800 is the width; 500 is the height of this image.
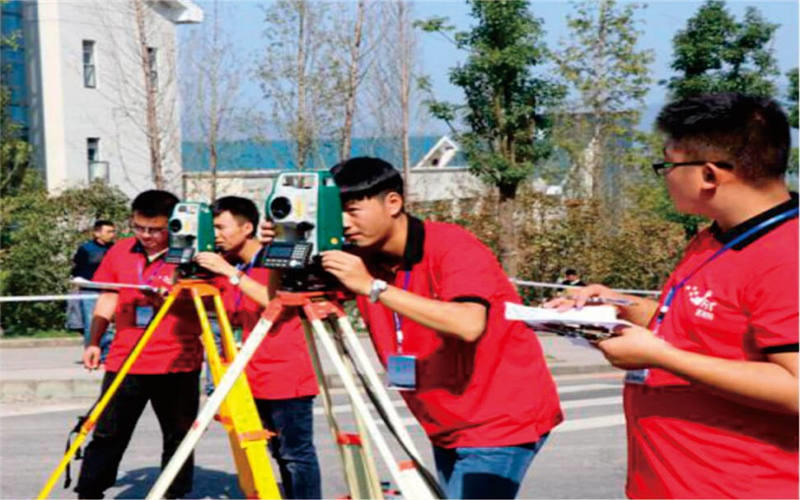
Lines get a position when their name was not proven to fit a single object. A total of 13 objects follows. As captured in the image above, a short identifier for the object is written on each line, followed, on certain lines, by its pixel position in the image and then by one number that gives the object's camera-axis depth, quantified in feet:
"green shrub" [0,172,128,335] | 60.03
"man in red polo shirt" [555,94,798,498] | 8.98
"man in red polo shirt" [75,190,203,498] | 21.49
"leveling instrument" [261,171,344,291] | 12.58
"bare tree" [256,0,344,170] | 68.64
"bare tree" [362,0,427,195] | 73.31
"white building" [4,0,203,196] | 100.83
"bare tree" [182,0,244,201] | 75.92
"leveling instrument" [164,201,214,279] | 20.04
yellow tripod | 18.37
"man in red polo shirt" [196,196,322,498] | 20.42
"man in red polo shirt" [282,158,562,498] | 12.84
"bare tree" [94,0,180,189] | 69.41
